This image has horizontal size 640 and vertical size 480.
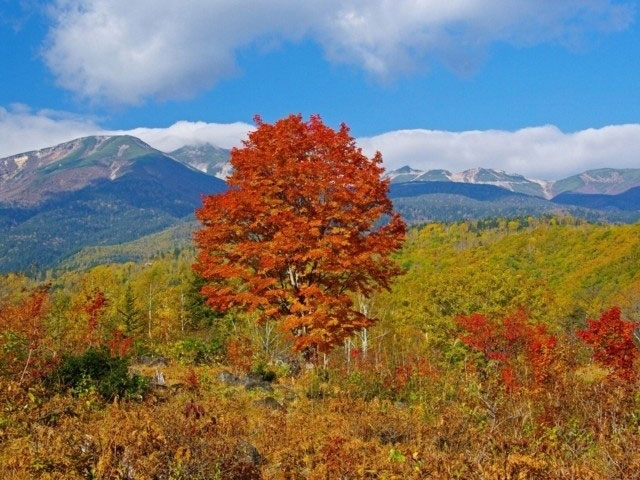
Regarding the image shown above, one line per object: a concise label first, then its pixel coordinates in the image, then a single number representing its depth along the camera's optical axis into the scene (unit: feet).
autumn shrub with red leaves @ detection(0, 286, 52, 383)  40.71
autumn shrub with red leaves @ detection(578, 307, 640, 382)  55.21
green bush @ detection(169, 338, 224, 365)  62.23
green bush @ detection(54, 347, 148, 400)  40.37
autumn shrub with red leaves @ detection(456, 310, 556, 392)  68.85
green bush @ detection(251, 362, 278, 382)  57.67
